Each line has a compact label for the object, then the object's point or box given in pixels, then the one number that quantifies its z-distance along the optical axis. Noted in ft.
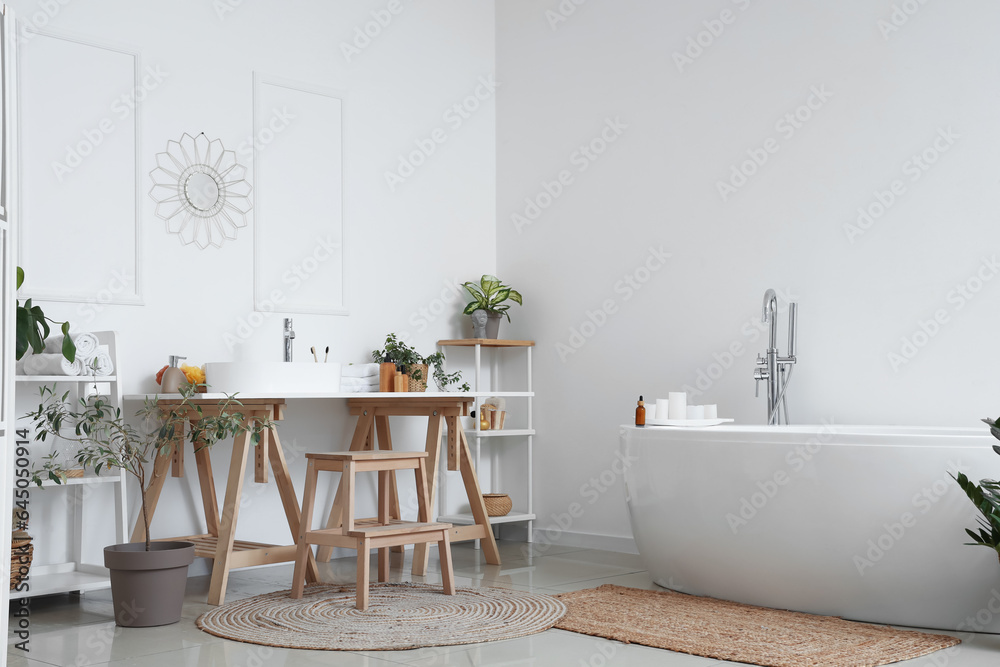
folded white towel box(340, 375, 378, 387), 13.67
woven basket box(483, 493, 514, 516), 15.42
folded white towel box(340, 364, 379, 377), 13.84
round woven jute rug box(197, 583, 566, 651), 9.45
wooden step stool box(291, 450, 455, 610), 10.76
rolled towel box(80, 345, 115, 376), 11.19
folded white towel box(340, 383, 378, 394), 13.65
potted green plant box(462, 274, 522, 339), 16.14
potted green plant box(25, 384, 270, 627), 10.10
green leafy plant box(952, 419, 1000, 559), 8.82
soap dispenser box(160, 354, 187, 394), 12.10
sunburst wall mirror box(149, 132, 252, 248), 13.14
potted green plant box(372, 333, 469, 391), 14.46
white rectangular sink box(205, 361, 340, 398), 11.77
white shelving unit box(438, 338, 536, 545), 15.49
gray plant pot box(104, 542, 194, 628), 10.07
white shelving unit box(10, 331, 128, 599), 10.93
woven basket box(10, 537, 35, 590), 10.61
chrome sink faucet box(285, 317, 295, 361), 13.80
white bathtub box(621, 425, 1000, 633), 9.35
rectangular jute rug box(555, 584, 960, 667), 8.60
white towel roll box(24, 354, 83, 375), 10.97
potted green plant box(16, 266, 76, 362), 9.99
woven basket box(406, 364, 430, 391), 14.43
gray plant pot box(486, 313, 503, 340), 16.16
